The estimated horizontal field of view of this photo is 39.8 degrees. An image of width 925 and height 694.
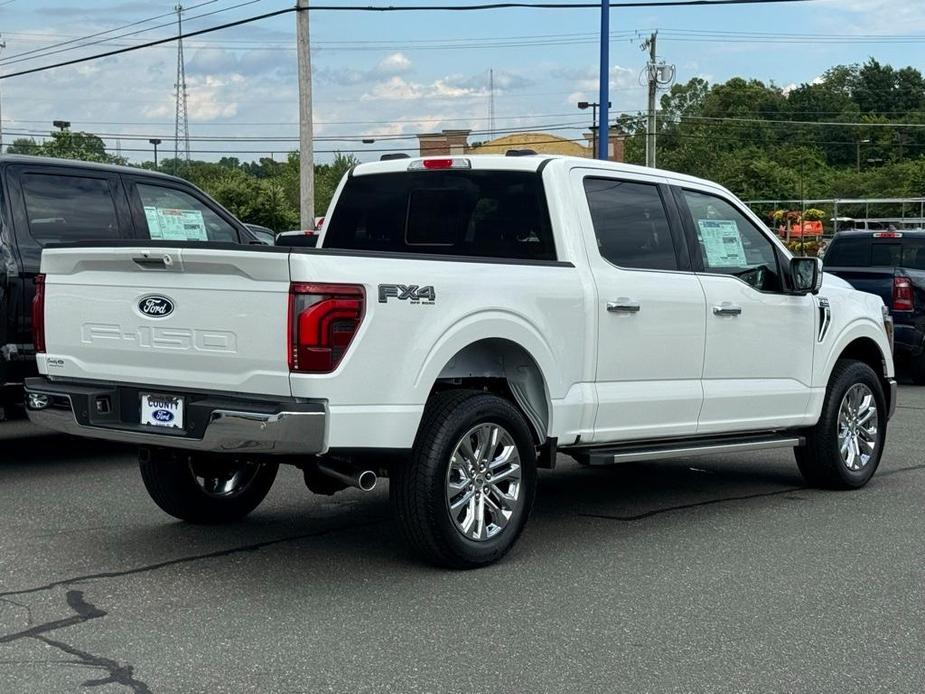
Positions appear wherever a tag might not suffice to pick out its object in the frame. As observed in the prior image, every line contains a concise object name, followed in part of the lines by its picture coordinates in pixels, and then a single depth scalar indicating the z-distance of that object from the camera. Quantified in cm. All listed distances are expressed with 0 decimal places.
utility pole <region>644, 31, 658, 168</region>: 4669
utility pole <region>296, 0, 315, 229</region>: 2662
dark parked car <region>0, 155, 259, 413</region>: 852
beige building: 6919
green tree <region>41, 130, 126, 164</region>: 6194
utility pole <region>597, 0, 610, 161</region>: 2730
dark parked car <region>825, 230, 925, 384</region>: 1587
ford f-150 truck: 551
